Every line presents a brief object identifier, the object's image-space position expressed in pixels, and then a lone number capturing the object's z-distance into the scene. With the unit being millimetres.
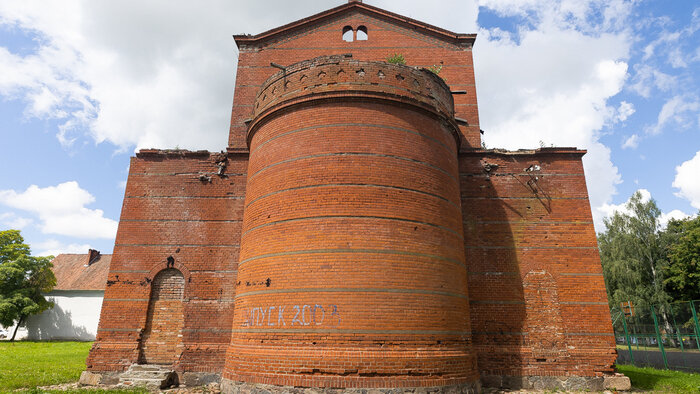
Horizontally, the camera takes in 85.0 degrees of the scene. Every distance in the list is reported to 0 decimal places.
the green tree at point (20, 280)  29766
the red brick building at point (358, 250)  8312
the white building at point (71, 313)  33469
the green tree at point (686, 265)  28711
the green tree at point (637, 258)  30766
